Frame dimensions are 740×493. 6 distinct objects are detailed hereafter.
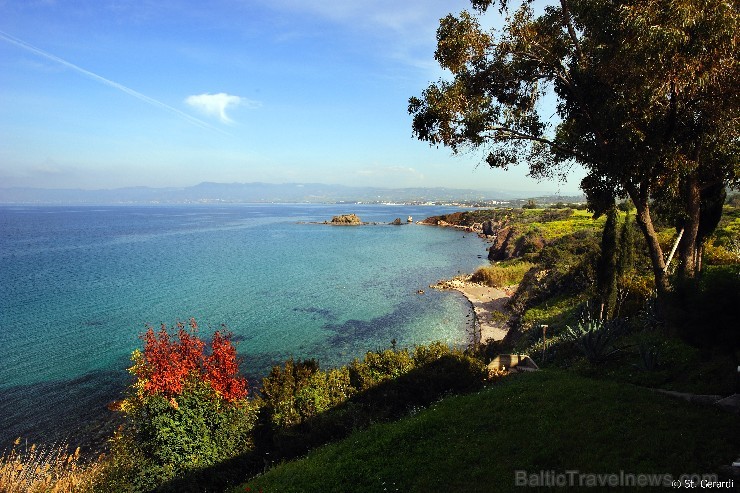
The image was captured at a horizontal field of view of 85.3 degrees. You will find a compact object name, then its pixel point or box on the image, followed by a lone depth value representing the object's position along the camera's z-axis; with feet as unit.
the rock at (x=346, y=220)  605.31
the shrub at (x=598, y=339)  54.90
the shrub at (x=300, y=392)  54.08
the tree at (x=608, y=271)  83.92
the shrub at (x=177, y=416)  44.62
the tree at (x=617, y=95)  35.88
